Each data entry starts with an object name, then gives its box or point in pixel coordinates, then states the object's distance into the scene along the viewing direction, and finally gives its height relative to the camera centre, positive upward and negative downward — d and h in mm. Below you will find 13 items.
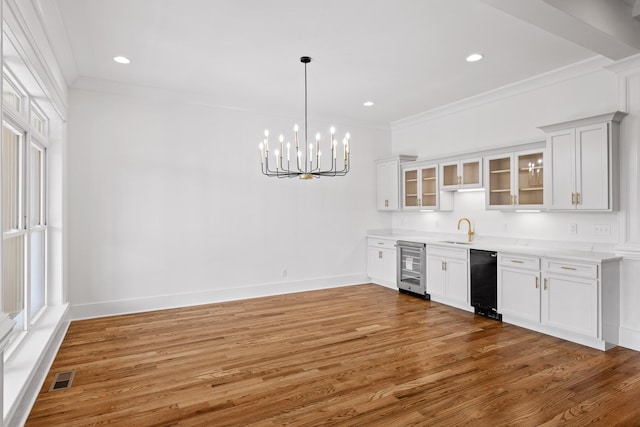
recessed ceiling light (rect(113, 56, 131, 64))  4112 +1710
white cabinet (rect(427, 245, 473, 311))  5062 -839
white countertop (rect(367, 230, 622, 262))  3898 -401
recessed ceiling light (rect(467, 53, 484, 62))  4004 +1674
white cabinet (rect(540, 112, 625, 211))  3838 +538
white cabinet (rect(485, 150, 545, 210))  4535 +428
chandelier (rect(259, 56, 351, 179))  6062 +940
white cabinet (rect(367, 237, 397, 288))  6352 -789
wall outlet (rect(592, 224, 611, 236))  4074 -165
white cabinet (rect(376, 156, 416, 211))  6617 +586
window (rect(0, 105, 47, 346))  3045 -44
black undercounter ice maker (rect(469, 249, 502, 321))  4680 -848
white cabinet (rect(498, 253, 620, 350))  3701 -869
